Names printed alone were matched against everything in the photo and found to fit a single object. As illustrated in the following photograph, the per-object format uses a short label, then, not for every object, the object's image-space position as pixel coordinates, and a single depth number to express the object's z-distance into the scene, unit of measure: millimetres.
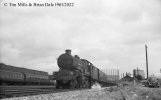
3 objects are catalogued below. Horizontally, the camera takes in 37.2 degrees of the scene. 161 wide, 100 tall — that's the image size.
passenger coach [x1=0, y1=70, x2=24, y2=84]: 22409
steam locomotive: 21016
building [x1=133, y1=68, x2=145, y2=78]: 55706
